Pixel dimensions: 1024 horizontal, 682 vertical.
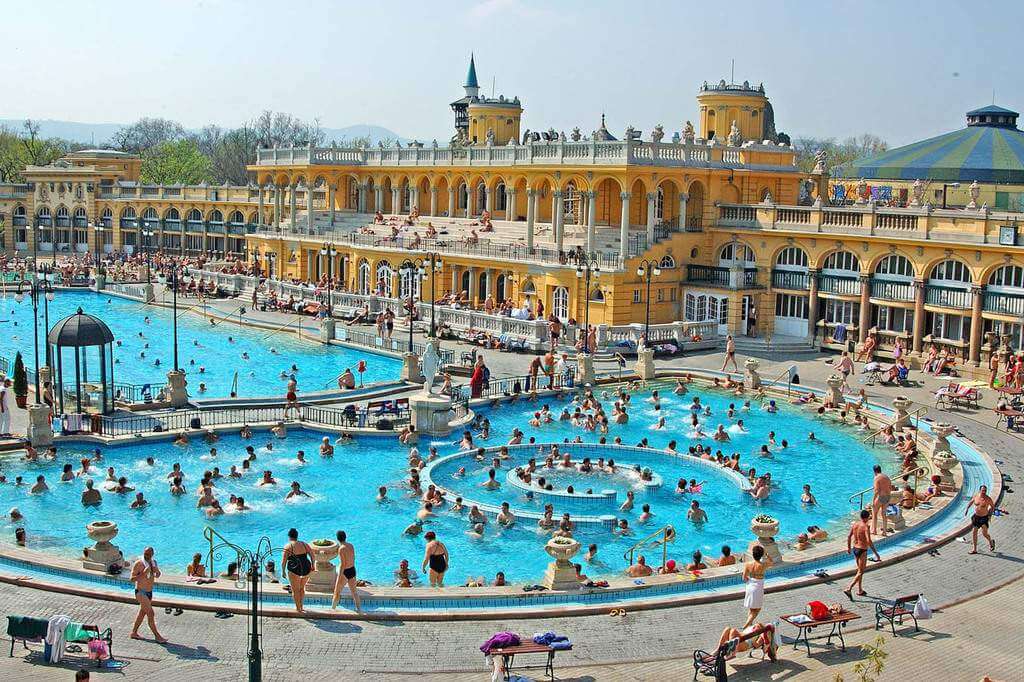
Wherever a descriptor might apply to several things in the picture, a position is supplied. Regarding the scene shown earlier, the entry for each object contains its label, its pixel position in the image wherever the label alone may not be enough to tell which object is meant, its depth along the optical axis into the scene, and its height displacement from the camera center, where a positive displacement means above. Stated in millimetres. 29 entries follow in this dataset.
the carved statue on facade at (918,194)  49225 +245
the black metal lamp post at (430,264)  53706 -3590
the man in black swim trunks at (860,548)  19344 -5884
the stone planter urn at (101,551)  19500 -6266
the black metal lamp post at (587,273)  42881 -3269
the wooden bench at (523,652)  15609 -6272
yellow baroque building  42469 -1917
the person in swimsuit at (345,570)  18109 -6018
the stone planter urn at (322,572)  18891 -6333
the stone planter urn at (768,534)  19969 -5874
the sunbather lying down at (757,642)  16230 -6328
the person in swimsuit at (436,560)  19797 -6370
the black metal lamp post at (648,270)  45156 -3104
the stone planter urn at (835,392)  35844 -6032
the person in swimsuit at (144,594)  16812 -5997
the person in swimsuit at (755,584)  16906 -5700
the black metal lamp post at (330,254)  57875 -3516
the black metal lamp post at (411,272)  46375 -3842
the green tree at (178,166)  114062 +1674
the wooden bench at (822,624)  16953 -6337
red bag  17109 -6137
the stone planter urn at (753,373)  38531 -5923
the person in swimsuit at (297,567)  17875 -5914
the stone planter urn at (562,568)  19219 -6280
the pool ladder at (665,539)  22206 -6820
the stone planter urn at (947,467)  25625 -5979
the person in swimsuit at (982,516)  21609 -5893
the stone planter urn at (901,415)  32344 -6067
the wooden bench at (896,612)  17766 -6378
